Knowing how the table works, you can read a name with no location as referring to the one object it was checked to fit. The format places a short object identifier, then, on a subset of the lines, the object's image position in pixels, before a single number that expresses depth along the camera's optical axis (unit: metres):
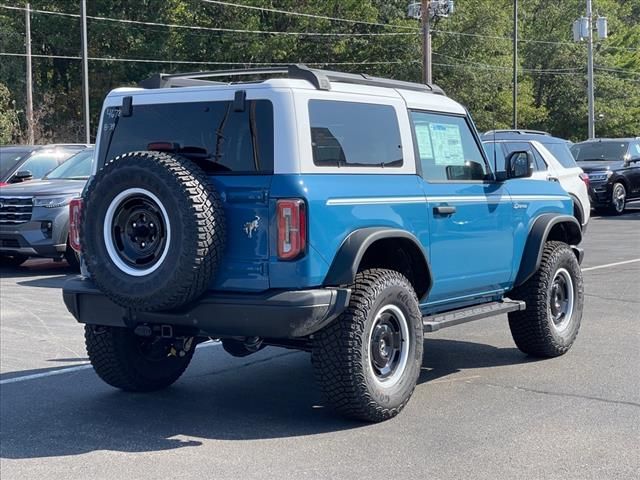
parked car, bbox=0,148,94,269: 13.85
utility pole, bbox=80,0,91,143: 31.42
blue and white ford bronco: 5.72
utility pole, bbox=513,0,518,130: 45.21
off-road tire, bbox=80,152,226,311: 5.64
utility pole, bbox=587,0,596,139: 46.22
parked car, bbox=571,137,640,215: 23.67
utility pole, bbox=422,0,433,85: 34.19
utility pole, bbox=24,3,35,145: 40.25
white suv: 15.34
